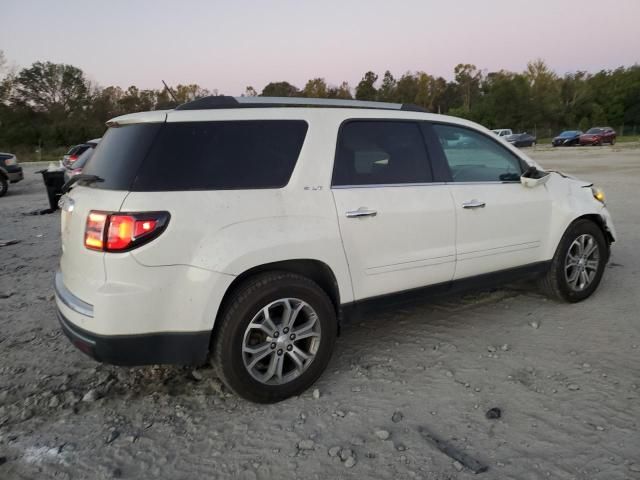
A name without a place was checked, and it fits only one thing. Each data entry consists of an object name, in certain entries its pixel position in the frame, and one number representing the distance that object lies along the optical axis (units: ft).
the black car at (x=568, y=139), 142.31
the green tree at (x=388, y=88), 275.71
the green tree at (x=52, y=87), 205.05
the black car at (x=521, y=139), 127.54
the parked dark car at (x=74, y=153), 48.99
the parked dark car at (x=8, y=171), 50.93
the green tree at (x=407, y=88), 281.74
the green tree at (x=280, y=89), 235.52
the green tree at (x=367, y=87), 277.64
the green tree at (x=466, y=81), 291.79
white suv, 8.45
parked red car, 136.36
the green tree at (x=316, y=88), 269.03
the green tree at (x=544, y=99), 225.35
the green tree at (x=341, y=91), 259.39
